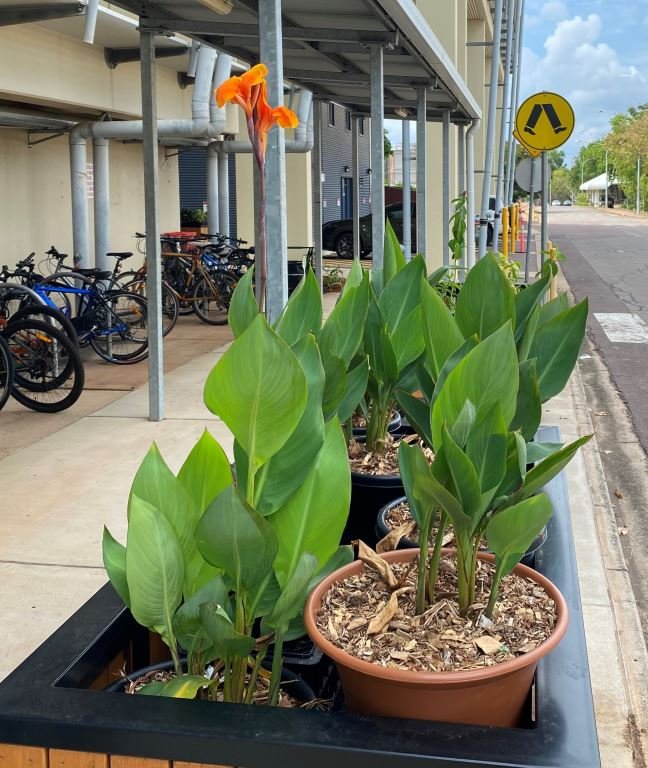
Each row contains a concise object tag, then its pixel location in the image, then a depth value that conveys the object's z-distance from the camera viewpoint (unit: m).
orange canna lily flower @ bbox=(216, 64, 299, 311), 2.09
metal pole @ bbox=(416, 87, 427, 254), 8.12
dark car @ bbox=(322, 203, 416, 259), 23.09
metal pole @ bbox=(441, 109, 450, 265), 11.04
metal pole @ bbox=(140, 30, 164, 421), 5.82
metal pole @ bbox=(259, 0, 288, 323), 3.39
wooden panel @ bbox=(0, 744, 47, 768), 1.58
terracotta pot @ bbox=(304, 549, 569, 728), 1.58
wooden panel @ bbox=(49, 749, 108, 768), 1.55
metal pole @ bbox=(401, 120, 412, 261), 12.17
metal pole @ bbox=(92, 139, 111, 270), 9.97
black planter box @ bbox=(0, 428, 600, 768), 1.46
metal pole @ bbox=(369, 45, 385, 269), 5.83
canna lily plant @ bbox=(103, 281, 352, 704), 1.65
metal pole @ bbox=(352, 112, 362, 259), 10.96
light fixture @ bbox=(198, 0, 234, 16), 4.16
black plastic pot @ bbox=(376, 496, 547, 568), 2.37
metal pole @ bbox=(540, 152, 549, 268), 12.52
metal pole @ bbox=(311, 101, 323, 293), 10.74
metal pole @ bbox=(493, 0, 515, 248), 14.04
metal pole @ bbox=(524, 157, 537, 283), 13.51
